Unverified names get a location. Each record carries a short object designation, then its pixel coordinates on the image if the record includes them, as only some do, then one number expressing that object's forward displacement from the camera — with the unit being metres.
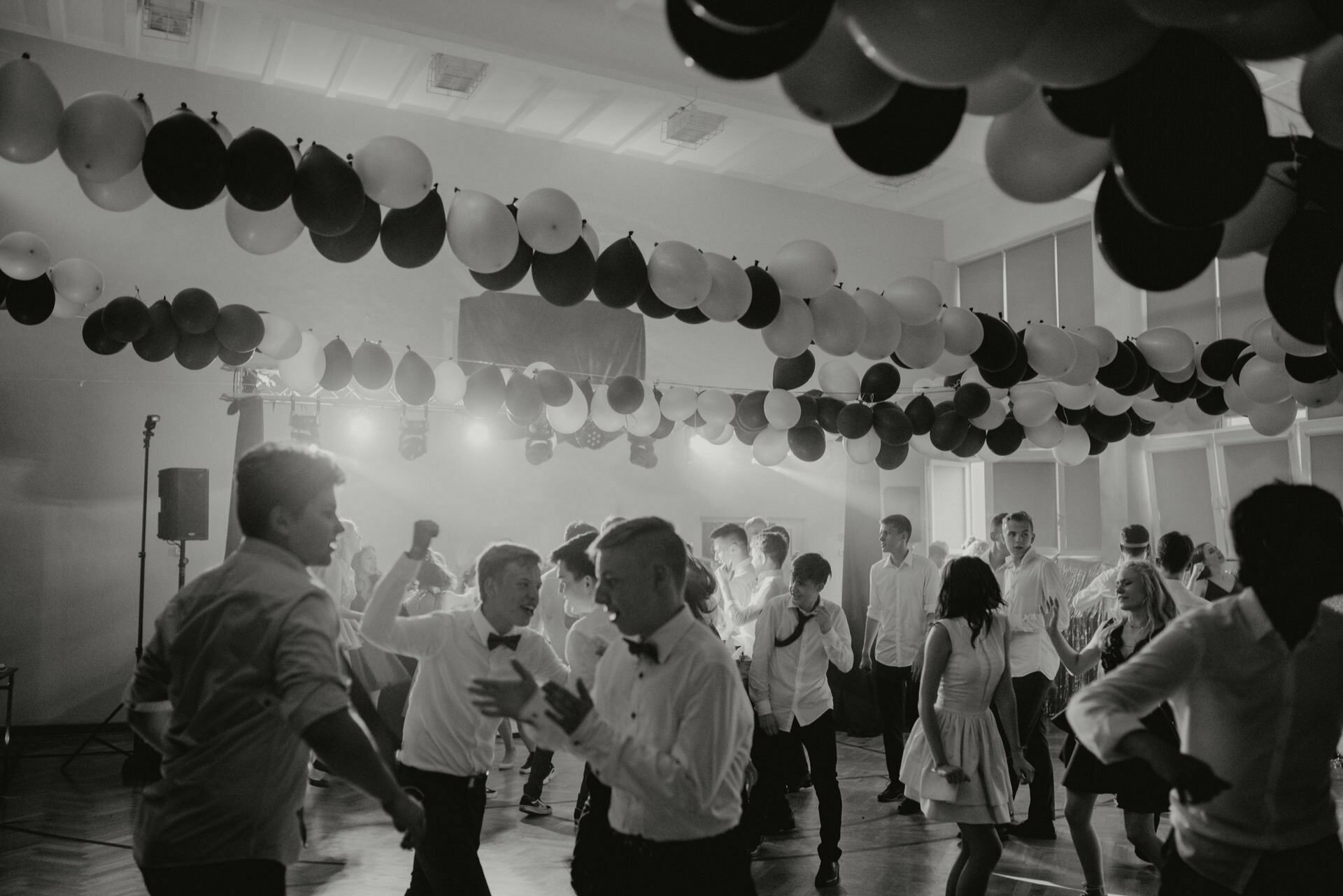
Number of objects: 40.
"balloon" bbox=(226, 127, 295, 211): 3.51
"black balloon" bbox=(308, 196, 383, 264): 4.02
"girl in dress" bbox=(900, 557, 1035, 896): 3.64
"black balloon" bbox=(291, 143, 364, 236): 3.69
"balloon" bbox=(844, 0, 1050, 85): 1.67
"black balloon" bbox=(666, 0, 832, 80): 1.76
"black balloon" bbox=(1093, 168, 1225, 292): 2.43
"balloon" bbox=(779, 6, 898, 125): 1.96
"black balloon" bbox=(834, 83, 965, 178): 2.20
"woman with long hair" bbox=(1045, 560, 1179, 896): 3.98
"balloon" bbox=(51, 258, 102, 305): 5.47
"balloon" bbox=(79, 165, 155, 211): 3.63
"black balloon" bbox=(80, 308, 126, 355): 5.55
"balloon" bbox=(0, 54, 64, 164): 3.26
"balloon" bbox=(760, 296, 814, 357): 5.04
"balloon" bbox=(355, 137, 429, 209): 3.89
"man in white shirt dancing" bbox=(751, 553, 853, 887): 4.97
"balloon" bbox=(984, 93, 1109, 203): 2.58
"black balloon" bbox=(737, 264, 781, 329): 4.91
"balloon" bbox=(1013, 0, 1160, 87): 1.83
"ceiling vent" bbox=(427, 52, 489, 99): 8.98
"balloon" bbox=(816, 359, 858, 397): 6.91
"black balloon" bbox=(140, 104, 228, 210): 3.41
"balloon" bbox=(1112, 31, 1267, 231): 2.00
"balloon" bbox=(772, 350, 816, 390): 6.30
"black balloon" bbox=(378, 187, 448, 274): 4.14
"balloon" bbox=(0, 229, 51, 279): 4.84
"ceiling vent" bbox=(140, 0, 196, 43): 8.07
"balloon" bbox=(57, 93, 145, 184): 3.36
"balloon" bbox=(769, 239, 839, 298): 4.96
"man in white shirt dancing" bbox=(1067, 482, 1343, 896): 1.93
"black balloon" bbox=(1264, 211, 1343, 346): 3.05
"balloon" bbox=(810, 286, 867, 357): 5.03
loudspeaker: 6.83
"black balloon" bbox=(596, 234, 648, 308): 4.53
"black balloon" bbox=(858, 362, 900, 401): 6.73
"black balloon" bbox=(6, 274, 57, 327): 5.09
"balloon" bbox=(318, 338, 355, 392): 6.54
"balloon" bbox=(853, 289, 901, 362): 5.15
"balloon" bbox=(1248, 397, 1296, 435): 6.14
